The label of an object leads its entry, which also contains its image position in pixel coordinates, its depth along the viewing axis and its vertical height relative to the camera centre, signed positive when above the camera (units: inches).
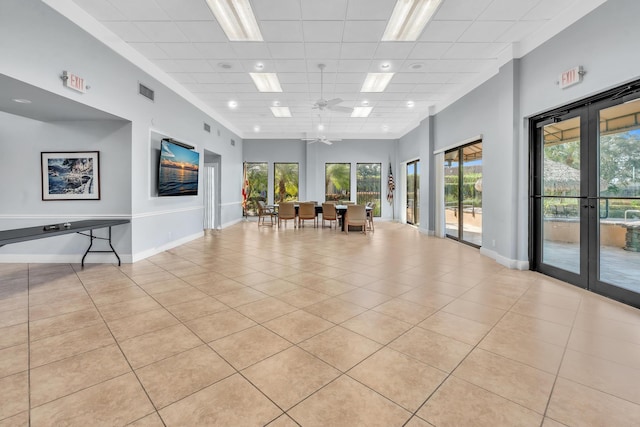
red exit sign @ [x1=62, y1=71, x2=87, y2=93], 150.4 +67.0
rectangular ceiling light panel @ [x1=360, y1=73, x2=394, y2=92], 249.4 +111.9
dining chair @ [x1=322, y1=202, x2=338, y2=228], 386.6 -7.2
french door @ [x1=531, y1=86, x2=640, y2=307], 131.0 +5.1
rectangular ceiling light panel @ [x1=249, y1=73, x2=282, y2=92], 248.4 +112.4
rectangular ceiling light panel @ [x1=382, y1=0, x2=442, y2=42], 156.9 +108.8
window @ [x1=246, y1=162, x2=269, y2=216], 502.3 +39.6
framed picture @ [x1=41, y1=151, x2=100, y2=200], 199.8 +24.1
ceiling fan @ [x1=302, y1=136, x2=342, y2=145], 402.7 +106.6
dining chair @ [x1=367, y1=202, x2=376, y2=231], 392.0 -11.9
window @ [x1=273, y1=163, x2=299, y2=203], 502.6 +46.2
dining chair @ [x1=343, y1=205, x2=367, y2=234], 356.8 -10.5
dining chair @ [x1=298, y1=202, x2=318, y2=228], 404.2 -5.9
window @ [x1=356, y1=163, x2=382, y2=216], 508.7 +40.7
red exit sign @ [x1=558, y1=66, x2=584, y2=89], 146.3 +66.1
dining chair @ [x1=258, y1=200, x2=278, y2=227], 430.9 -7.4
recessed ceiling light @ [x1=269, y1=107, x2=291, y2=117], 344.5 +117.1
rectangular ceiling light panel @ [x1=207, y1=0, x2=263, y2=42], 156.7 +109.0
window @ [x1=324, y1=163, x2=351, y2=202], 505.7 +40.7
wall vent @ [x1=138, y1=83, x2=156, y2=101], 211.3 +86.5
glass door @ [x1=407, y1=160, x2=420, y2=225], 427.5 +21.0
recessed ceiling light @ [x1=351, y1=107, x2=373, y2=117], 342.6 +116.3
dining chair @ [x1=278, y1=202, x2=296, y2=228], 406.7 -5.7
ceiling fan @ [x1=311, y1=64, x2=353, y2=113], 253.7 +91.8
